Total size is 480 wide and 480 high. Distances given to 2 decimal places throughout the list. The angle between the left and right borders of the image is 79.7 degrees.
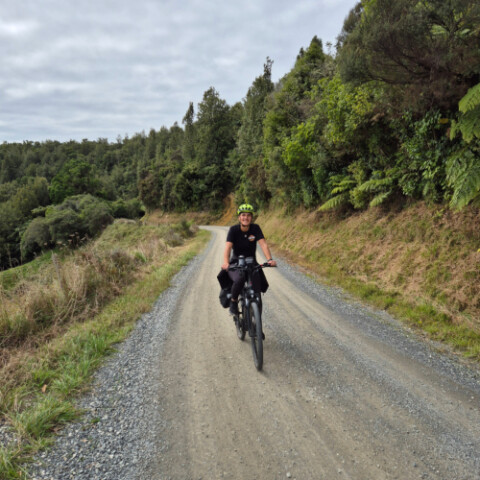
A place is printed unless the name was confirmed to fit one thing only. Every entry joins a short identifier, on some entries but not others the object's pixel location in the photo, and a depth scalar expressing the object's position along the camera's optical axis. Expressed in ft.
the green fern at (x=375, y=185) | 33.40
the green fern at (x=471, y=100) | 18.65
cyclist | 16.43
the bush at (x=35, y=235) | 116.47
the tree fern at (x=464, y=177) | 20.47
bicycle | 14.32
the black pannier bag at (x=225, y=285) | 18.06
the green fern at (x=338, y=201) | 42.75
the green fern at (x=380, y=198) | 33.21
